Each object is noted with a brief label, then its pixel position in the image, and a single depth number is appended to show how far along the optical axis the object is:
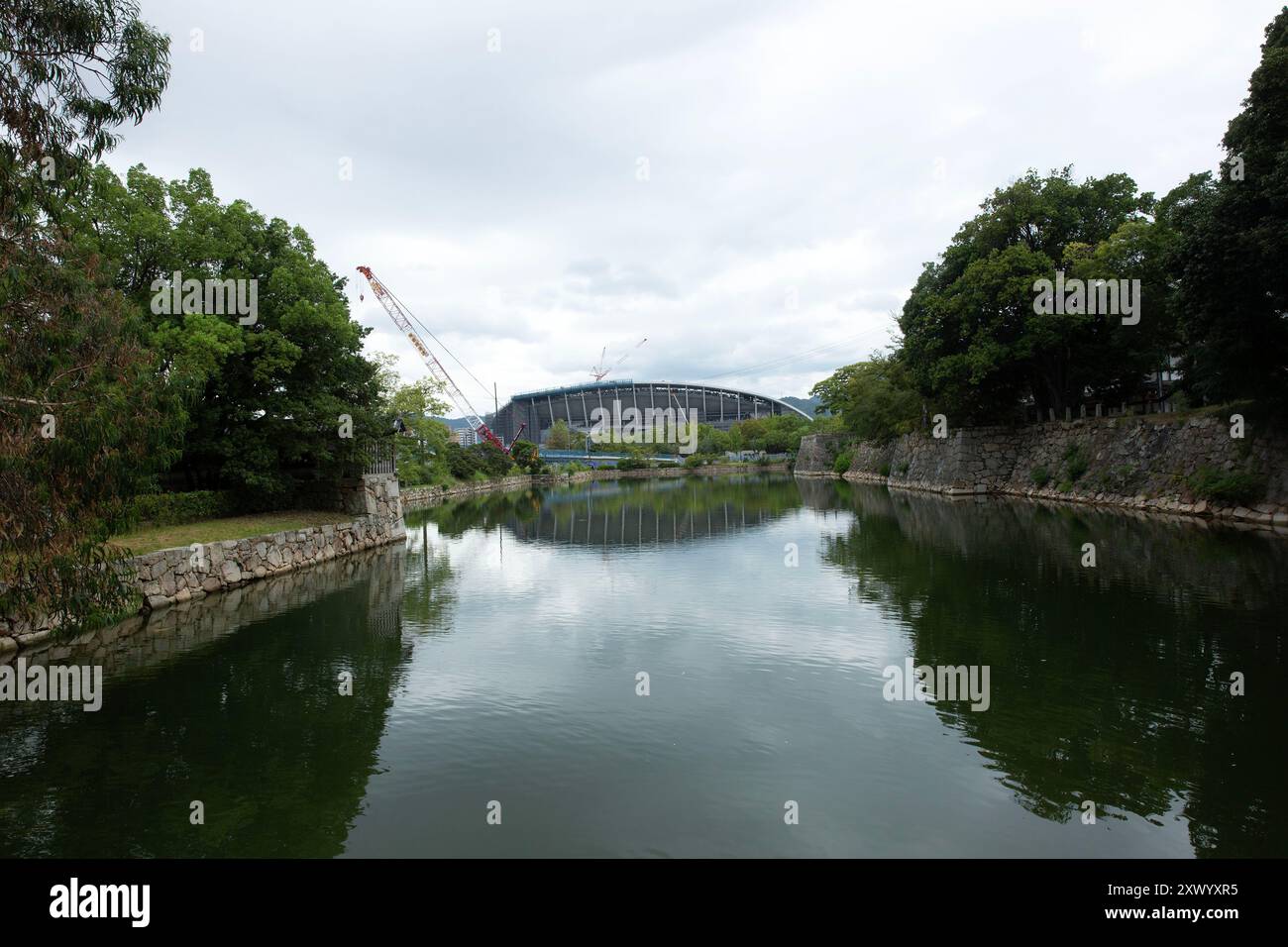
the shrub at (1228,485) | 19.94
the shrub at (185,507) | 15.85
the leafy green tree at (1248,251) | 15.43
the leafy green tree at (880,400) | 47.95
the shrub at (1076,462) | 29.58
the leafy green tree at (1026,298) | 29.39
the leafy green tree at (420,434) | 41.66
